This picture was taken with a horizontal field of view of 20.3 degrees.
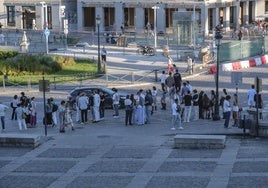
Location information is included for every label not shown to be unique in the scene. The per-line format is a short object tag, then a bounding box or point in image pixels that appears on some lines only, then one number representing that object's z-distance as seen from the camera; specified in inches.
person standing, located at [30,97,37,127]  1320.1
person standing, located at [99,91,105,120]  1387.8
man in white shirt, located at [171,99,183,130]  1242.0
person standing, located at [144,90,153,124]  1318.9
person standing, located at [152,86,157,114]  1435.0
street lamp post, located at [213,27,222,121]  1299.2
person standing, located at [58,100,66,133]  1262.3
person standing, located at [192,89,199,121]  1325.0
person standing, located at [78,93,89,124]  1327.5
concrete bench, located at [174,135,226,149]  1041.5
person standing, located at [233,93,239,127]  1261.4
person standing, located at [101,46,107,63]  2157.7
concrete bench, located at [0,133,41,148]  1092.5
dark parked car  1480.1
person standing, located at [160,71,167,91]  1571.1
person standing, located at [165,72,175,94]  1535.8
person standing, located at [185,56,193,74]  1925.4
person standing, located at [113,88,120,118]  1379.2
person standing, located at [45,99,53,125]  1307.8
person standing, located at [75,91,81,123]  1365.2
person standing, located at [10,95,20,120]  1386.0
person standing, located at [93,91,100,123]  1346.0
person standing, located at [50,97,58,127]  1311.5
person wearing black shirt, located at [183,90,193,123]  1294.3
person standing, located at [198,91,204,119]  1323.8
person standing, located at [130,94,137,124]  1320.1
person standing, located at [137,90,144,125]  1312.7
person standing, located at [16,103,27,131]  1291.8
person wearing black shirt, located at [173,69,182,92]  1555.1
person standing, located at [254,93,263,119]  1146.8
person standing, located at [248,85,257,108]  1323.8
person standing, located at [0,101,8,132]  1295.4
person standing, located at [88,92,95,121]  1360.7
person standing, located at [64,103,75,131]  1267.2
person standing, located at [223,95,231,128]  1226.6
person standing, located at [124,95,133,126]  1301.7
